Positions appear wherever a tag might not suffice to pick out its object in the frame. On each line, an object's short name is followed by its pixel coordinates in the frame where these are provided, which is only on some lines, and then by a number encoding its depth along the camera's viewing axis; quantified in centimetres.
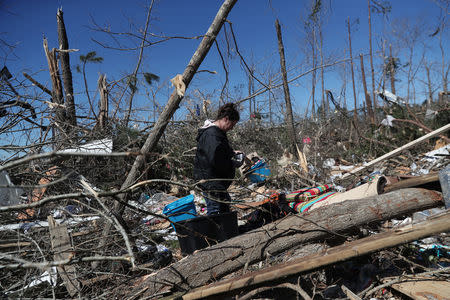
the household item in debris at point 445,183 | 233
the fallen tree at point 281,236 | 213
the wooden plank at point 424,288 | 190
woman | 306
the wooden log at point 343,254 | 175
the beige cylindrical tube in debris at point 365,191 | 282
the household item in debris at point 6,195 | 301
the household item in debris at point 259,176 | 491
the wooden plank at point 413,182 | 257
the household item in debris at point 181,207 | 295
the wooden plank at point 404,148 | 439
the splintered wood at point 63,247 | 213
